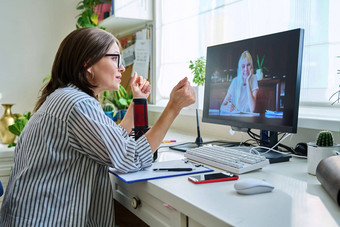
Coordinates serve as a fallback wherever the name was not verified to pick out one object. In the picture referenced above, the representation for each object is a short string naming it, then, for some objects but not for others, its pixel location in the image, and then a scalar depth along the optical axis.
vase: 1.98
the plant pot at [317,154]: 0.99
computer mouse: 0.81
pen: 1.05
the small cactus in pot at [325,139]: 1.01
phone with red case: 0.93
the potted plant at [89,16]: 2.87
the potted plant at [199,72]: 1.78
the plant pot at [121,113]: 2.35
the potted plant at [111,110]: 2.32
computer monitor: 1.13
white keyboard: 1.04
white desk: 0.67
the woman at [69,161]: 0.95
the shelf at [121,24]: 2.54
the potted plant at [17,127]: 1.85
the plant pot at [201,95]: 2.07
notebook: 0.98
